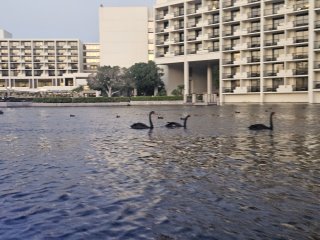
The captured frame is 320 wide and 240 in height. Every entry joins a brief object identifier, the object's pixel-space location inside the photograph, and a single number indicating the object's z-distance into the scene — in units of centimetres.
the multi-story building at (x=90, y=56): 15050
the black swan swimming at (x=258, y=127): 2225
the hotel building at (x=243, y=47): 6856
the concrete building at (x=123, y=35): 10181
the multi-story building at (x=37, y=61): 14112
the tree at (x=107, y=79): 8459
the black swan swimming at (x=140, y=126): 2392
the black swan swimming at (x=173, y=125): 2478
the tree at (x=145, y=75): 8588
